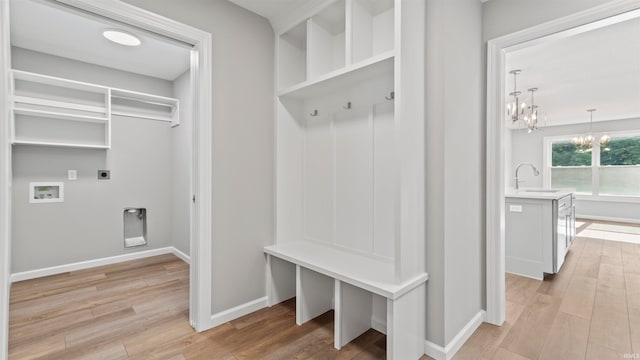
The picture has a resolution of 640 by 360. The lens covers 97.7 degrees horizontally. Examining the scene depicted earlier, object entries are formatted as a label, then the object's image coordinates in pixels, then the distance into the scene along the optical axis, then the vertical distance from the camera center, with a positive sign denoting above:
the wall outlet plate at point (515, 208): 3.32 -0.34
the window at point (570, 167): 7.38 +0.34
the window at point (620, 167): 6.71 +0.32
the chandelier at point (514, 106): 4.03 +1.17
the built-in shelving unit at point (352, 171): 1.70 +0.08
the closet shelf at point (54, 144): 2.97 +0.41
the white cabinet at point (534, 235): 3.12 -0.64
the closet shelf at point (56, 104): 2.98 +0.87
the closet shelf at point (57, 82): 2.95 +1.12
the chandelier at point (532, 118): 4.88 +1.11
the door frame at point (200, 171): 2.07 +0.07
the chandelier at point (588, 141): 6.70 +0.95
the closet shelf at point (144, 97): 3.59 +1.13
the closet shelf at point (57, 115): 2.97 +0.74
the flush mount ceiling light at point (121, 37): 2.76 +1.46
